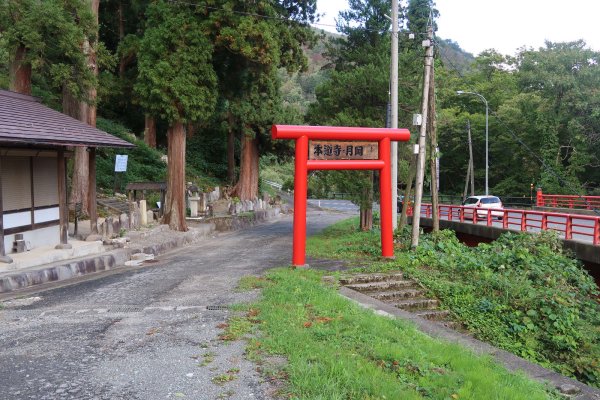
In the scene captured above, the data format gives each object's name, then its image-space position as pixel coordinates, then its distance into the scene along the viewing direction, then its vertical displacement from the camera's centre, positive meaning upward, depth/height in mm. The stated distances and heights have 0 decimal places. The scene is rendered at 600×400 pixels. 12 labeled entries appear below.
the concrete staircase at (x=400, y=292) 9219 -2135
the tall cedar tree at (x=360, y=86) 18438 +4209
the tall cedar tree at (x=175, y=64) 16422 +4374
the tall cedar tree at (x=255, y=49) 16500 +5349
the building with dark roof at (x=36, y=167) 11055 +527
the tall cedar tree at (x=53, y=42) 14344 +4571
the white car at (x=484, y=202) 24900 -533
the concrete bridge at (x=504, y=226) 12438 -1278
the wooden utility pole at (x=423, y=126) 12711 +1759
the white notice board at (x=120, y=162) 19486 +1039
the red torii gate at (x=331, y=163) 11000 +651
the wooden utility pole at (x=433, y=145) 13344 +1340
